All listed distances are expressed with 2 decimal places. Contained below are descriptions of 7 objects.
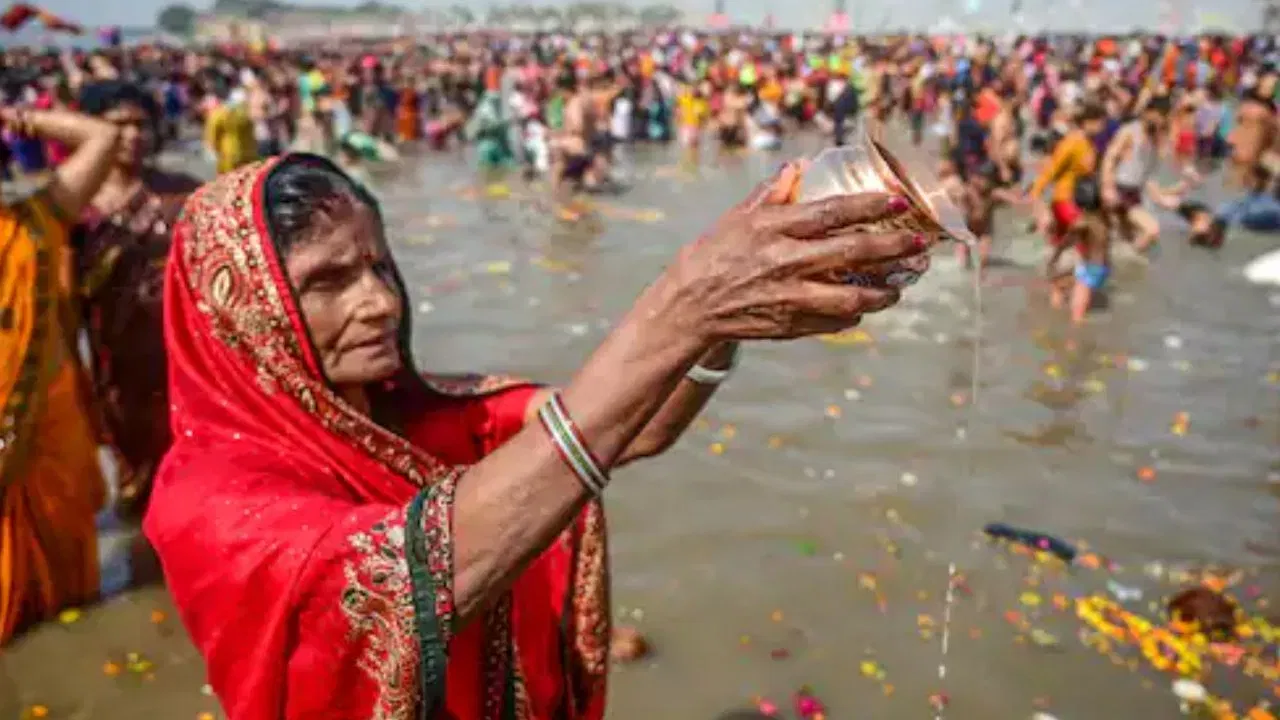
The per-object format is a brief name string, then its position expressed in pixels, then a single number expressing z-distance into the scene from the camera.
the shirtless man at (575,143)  14.52
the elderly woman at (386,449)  1.27
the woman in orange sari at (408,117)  21.52
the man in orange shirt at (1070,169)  8.98
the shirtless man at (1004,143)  13.34
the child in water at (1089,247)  8.30
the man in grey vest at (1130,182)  10.48
